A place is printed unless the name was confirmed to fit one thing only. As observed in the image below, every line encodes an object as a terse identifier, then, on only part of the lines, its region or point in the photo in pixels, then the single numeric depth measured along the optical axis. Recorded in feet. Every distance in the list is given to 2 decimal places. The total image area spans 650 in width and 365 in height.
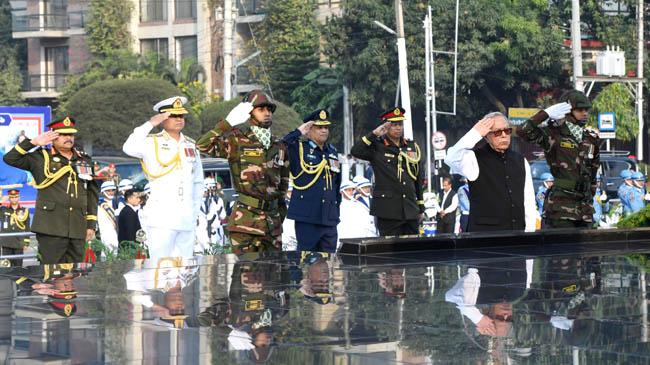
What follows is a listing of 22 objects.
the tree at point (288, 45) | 180.65
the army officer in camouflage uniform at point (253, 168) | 37.52
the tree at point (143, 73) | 182.91
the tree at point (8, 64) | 208.64
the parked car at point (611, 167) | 107.76
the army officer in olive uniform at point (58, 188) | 38.27
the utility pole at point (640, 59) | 152.66
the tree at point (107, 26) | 201.36
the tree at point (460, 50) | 162.50
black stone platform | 35.96
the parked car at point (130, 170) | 88.53
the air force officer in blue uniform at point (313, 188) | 40.96
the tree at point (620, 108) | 159.43
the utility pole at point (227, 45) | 144.97
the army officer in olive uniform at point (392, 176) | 42.70
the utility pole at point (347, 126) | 170.50
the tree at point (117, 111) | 156.35
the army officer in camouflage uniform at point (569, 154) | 39.42
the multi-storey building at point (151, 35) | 196.44
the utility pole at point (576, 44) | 105.81
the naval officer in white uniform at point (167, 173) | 37.76
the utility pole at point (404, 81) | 106.11
